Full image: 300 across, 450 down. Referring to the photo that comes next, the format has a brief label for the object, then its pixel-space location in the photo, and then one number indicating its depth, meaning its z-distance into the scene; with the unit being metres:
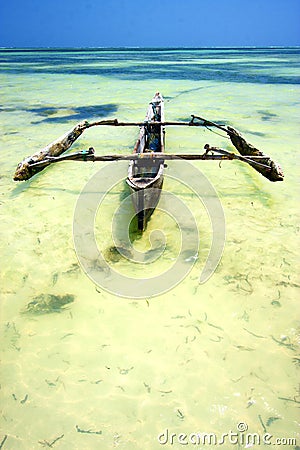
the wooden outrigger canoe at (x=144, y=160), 4.09
